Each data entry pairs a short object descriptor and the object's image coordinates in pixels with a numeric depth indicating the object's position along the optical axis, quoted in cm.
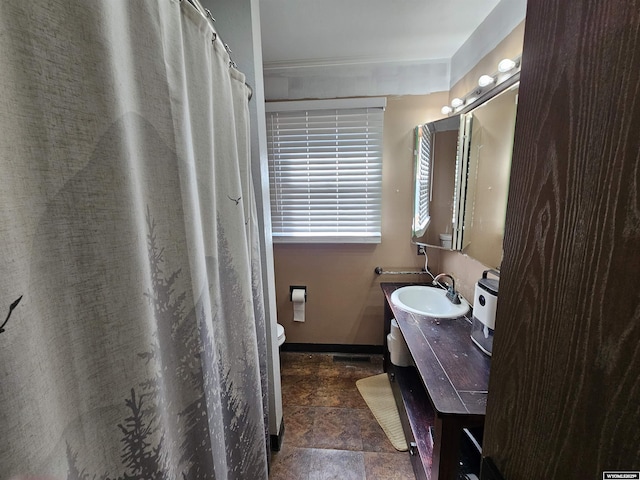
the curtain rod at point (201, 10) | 72
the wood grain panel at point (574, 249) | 31
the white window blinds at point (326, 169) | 220
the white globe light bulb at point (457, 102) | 182
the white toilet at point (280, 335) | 209
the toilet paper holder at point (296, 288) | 249
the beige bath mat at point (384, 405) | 169
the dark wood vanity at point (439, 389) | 98
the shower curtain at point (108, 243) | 35
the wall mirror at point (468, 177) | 142
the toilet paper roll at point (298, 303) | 241
